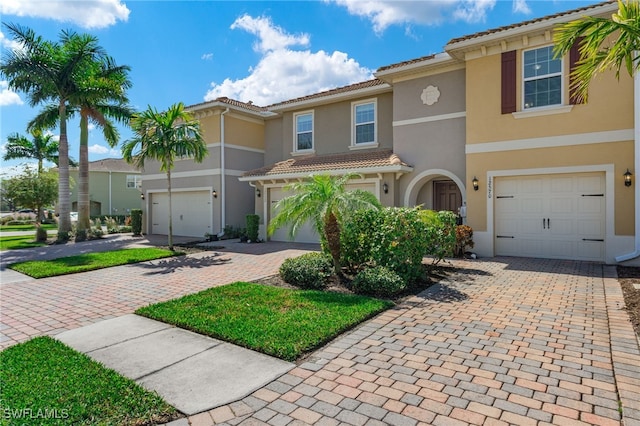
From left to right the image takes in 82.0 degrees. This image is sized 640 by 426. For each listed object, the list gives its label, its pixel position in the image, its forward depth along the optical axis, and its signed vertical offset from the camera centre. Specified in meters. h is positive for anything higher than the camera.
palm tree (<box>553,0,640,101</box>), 5.25 +2.58
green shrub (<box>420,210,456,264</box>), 8.12 -0.51
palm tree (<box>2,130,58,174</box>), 32.80 +5.69
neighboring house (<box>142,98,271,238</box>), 18.09 +1.79
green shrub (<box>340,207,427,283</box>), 7.71 -0.59
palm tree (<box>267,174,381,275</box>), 8.28 +0.09
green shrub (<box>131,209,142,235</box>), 20.52 -0.66
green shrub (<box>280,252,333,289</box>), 7.88 -1.36
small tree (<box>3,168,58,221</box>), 18.58 +1.07
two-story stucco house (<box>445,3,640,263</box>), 9.91 +1.74
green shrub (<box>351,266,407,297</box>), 7.04 -1.42
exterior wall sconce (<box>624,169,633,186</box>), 9.67 +0.83
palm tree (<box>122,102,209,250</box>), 13.43 +2.66
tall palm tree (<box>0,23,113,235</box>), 15.73 +6.29
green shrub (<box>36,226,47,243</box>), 17.81 -1.21
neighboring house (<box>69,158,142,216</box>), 37.66 +2.24
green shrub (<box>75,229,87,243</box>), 17.64 -1.20
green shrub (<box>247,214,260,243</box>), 16.36 -0.76
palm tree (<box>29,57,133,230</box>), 16.98 +5.10
